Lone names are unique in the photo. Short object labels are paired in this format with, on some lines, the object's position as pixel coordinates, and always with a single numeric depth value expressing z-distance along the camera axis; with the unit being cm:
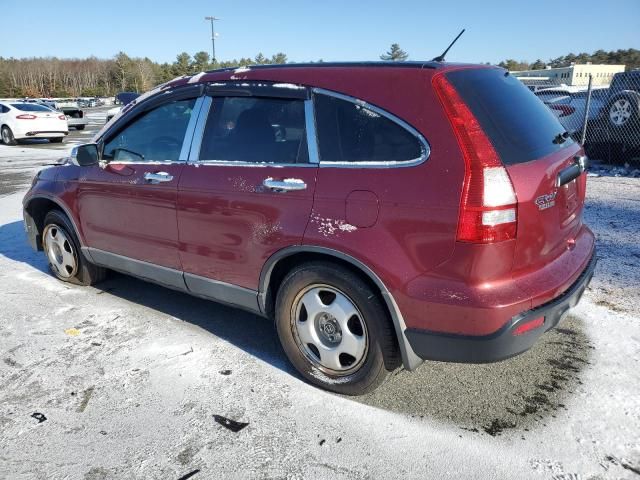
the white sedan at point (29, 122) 1712
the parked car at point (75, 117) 2284
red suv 227
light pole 4256
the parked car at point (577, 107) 996
